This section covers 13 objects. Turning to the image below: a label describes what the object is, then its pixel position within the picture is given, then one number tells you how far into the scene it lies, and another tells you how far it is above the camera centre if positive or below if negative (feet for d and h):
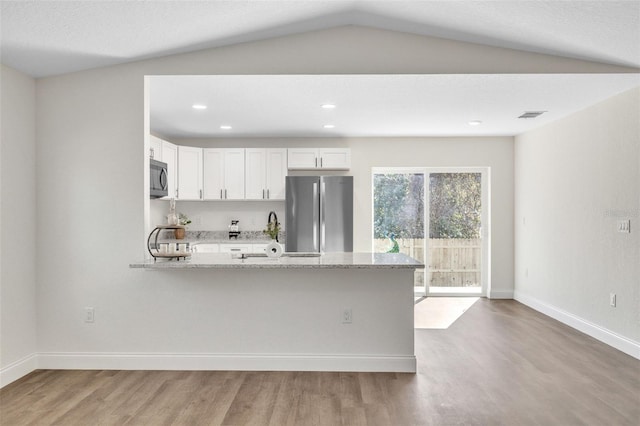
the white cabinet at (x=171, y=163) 18.76 +2.11
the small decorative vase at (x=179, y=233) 12.34 -0.53
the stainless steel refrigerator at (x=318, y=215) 19.86 -0.07
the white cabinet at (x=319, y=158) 20.99 +2.50
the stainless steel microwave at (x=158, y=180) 13.64 +1.03
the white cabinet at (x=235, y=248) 19.89 -1.48
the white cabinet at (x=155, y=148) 17.35 +2.48
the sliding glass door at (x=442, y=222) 22.70 -0.42
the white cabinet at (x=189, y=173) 20.15 +1.79
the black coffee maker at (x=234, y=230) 21.74 -0.78
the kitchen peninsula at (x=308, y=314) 11.98 -2.62
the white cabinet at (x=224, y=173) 21.01 +1.83
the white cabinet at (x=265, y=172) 20.98 +1.87
